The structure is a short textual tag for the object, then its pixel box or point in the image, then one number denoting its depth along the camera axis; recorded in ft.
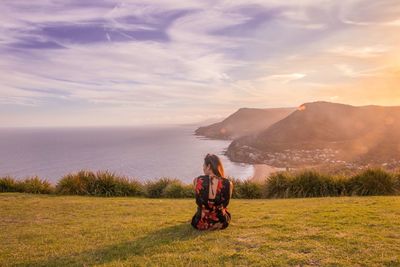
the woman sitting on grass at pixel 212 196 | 21.47
